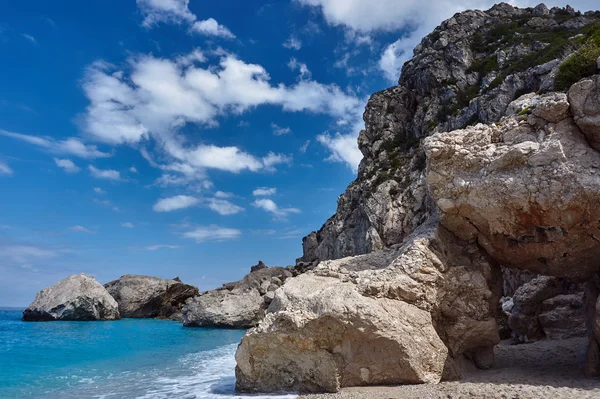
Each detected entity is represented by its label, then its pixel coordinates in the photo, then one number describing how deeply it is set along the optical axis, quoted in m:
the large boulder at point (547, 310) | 14.88
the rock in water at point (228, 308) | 46.81
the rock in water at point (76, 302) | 52.75
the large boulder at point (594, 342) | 9.60
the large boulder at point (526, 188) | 9.53
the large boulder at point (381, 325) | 9.70
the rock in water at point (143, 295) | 60.09
